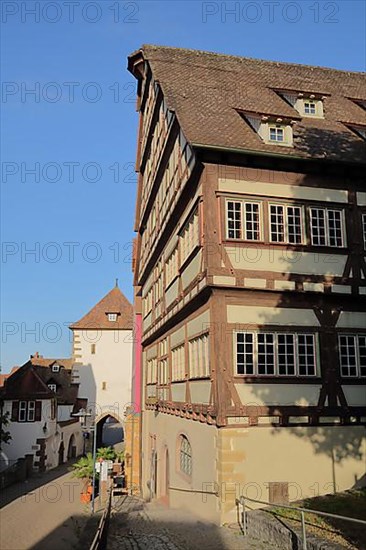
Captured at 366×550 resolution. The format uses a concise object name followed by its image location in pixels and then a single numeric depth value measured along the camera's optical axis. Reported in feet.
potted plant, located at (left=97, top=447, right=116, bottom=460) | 115.00
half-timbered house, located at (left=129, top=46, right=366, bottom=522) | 43.21
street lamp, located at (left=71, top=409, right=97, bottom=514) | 166.83
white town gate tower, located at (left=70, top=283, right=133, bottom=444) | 160.97
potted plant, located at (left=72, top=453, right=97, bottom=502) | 99.09
